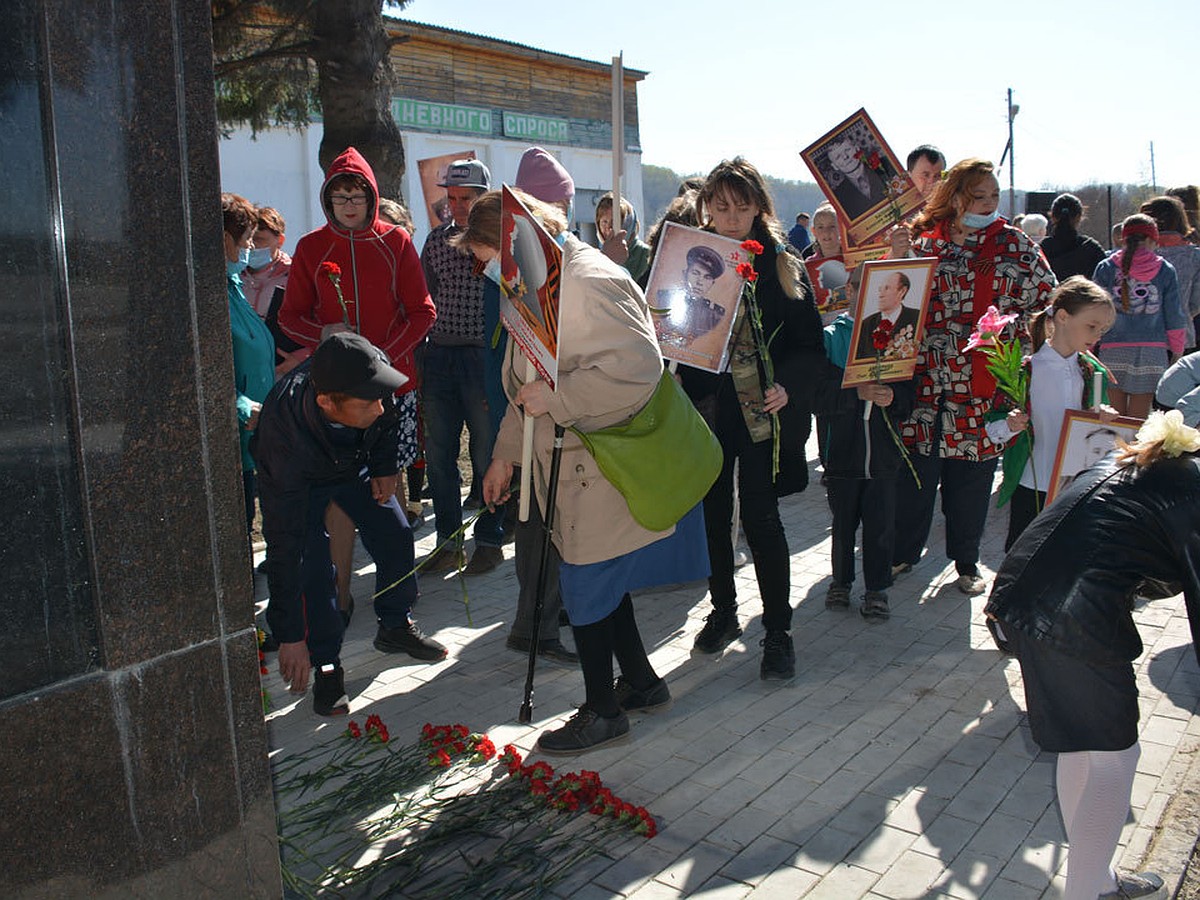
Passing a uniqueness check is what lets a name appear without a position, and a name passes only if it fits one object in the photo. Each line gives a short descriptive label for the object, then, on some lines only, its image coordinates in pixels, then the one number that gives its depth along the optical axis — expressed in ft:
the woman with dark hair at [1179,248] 26.73
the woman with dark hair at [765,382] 15.49
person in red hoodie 17.79
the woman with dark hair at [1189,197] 29.86
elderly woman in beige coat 11.93
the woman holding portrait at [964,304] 18.02
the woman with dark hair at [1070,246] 30.19
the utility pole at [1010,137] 131.22
